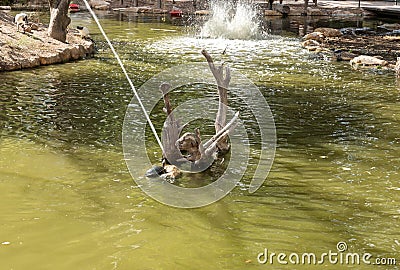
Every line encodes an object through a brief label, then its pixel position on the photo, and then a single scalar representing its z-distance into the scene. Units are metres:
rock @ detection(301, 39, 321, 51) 18.08
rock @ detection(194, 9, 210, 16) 29.51
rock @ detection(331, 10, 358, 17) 31.09
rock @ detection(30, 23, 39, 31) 16.29
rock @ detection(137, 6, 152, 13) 30.00
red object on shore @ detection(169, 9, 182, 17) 29.16
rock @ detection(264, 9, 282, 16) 30.34
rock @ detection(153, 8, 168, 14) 29.98
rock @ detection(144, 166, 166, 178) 6.59
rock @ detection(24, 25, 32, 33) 15.01
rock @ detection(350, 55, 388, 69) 14.94
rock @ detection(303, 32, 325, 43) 19.39
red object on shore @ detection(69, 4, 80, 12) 29.47
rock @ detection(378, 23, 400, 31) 24.32
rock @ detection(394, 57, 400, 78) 13.61
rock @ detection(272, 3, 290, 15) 30.94
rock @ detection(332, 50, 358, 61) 15.89
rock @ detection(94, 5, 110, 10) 30.83
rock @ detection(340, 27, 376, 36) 22.50
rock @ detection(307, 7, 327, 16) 31.16
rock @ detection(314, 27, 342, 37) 20.88
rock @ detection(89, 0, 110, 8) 31.50
